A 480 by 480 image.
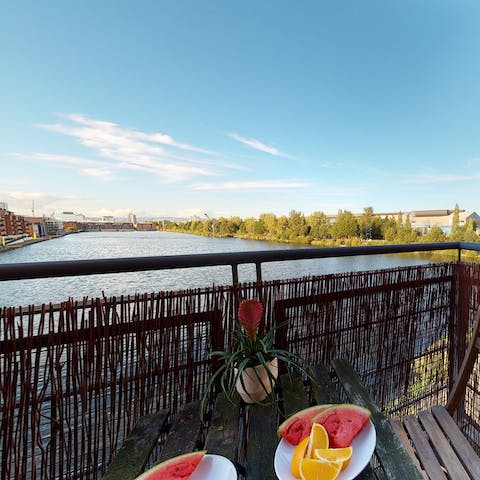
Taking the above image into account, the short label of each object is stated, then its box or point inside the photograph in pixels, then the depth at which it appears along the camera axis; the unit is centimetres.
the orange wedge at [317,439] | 66
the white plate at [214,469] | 66
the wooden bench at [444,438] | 102
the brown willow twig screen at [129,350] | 104
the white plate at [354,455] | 64
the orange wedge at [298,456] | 63
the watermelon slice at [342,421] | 71
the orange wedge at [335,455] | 64
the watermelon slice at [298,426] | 74
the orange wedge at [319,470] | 60
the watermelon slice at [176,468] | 63
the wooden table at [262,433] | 70
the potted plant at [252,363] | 99
